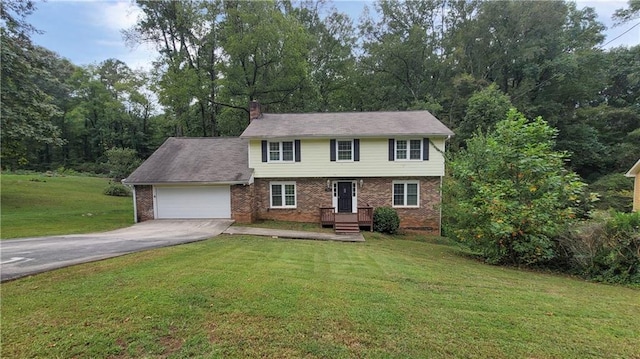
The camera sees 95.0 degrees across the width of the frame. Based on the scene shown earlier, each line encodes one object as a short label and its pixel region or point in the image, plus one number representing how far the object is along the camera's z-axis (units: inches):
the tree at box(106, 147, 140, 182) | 1206.9
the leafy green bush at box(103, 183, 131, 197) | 968.3
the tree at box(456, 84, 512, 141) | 802.2
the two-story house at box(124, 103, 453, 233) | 592.7
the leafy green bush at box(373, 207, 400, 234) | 572.1
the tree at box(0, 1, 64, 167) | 555.5
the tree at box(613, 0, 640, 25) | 795.0
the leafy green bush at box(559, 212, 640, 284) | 289.6
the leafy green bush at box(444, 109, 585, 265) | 329.1
